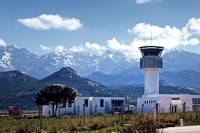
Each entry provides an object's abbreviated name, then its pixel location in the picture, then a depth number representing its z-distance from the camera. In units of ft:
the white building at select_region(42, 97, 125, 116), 416.03
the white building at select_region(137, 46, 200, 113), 419.54
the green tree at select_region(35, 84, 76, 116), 327.26
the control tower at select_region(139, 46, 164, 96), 469.98
